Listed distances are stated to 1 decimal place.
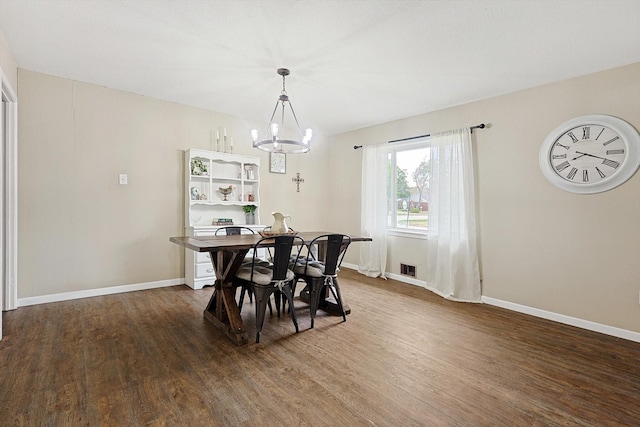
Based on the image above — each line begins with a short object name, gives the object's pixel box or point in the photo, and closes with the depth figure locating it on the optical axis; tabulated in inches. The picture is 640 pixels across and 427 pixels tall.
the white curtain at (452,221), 147.3
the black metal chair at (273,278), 99.6
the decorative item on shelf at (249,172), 186.7
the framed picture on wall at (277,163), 204.1
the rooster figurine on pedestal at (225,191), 178.0
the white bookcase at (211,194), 159.5
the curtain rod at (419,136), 144.7
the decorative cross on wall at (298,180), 214.2
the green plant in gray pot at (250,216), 187.0
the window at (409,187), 175.9
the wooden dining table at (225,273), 97.1
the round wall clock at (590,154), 107.7
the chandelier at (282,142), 118.3
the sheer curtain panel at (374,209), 189.5
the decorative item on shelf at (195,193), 168.7
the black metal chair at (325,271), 113.0
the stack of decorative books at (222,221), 173.8
